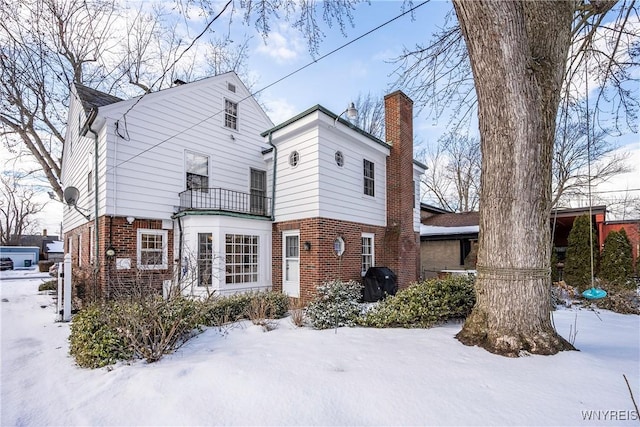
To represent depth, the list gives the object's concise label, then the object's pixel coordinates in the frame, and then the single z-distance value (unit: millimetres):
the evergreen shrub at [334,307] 5883
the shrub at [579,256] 10852
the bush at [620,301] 7641
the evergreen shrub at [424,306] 5484
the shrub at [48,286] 12575
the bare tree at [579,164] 17297
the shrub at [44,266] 23797
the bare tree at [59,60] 12323
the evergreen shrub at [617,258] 10258
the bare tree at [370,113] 22734
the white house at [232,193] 8250
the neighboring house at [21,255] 30562
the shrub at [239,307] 6160
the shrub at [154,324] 4090
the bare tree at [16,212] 34750
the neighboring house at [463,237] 12415
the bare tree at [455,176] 23359
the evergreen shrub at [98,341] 4012
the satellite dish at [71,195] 9020
